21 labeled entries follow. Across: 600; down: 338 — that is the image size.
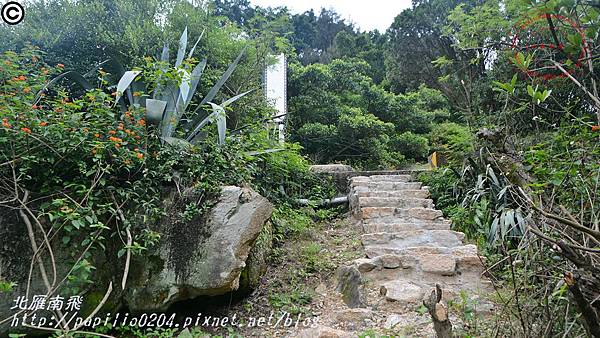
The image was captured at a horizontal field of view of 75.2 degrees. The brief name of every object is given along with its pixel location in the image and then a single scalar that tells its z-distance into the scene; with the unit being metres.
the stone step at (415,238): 3.28
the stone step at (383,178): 5.07
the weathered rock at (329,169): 5.19
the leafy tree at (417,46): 10.09
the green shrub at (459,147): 4.48
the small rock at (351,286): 2.47
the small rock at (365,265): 2.77
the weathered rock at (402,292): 2.38
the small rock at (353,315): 2.17
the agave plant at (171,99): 2.65
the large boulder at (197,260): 2.18
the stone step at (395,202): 4.14
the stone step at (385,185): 4.71
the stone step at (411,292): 2.33
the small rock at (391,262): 2.82
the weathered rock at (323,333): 1.81
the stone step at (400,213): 3.88
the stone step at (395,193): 4.41
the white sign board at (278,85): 5.79
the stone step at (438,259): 2.75
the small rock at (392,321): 2.02
